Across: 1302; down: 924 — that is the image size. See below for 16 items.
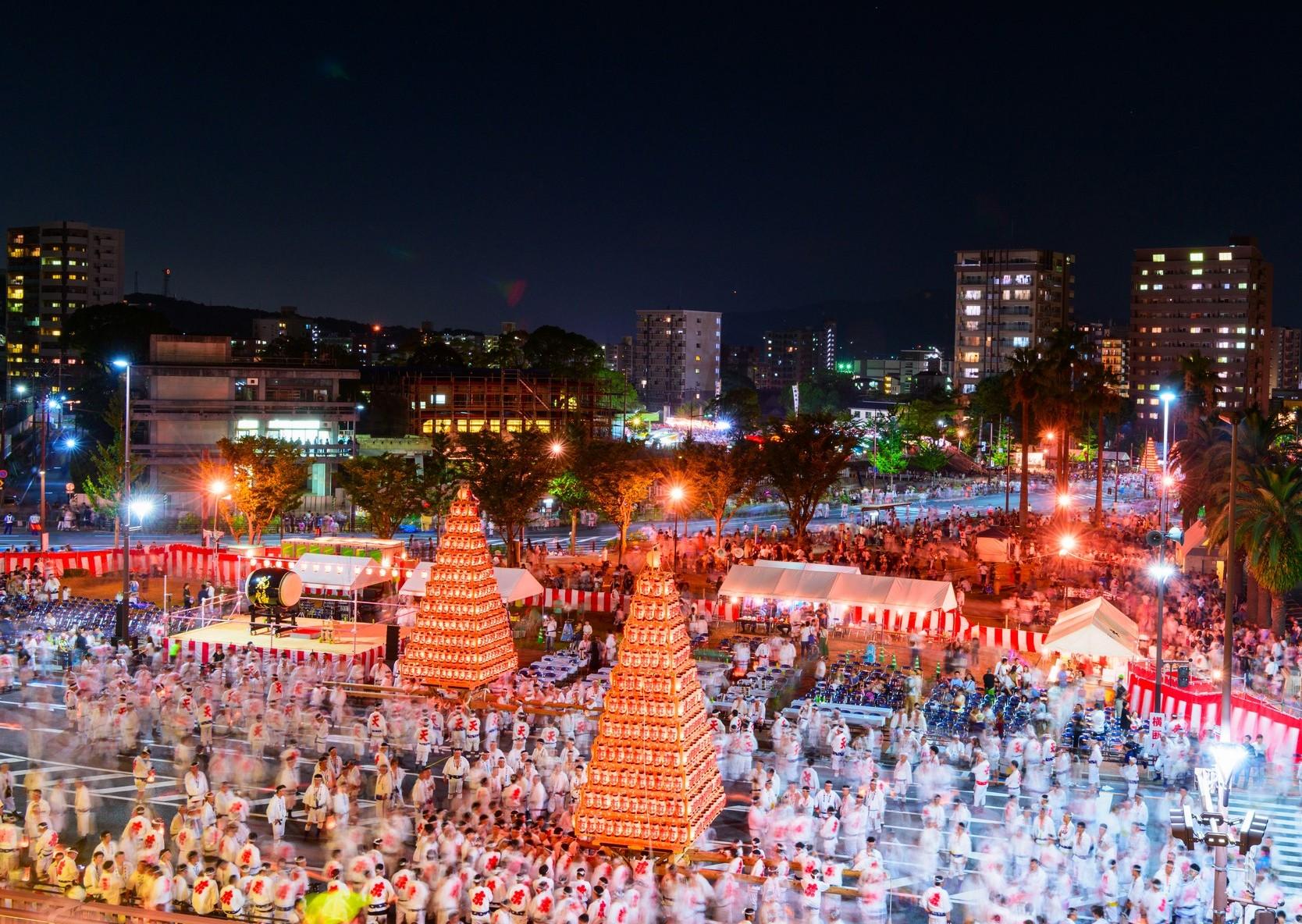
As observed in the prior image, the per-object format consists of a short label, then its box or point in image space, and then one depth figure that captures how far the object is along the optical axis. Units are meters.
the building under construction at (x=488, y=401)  88.69
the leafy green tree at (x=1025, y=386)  55.81
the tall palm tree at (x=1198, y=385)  55.72
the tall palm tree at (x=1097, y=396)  56.16
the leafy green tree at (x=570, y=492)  55.25
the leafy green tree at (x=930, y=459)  94.19
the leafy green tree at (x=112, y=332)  89.88
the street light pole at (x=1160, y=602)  26.31
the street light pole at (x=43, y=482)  45.16
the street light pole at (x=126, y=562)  32.41
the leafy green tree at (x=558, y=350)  107.94
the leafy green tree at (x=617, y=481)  48.28
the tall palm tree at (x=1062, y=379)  55.28
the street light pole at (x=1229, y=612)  23.02
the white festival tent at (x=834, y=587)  34.00
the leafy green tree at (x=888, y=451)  89.56
